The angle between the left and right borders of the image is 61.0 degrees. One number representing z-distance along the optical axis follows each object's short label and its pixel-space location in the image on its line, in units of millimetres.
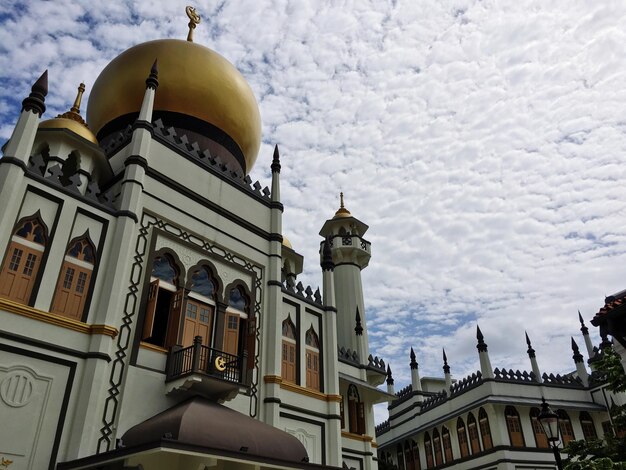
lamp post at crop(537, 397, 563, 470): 10102
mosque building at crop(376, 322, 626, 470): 24156
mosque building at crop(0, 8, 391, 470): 9938
